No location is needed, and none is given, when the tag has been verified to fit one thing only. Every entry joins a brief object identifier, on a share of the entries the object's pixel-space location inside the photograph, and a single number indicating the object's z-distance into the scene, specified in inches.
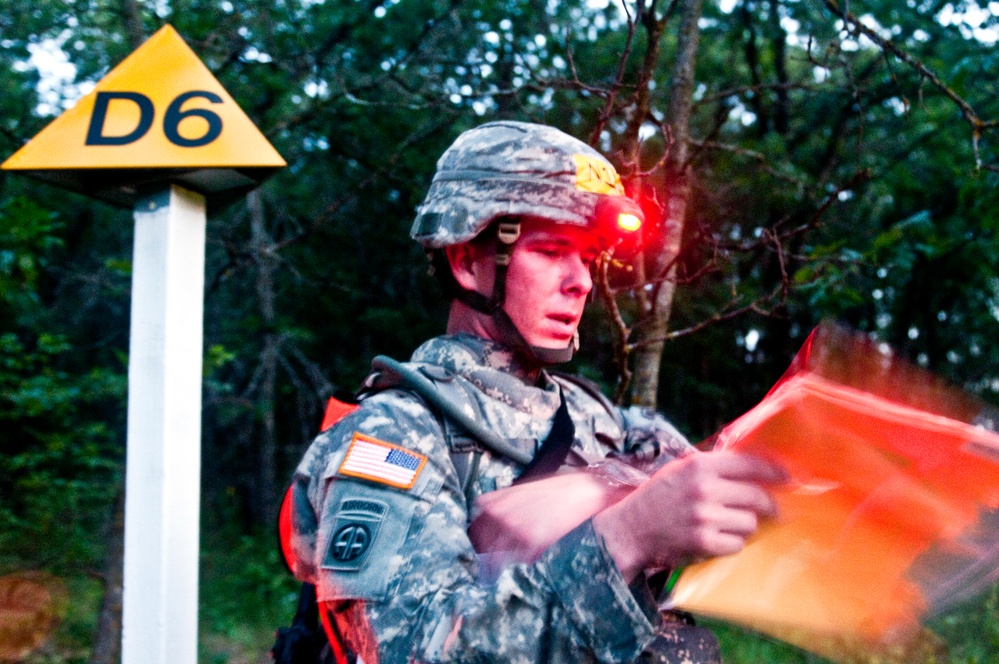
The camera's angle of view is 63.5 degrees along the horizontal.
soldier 47.6
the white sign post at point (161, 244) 91.0
